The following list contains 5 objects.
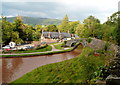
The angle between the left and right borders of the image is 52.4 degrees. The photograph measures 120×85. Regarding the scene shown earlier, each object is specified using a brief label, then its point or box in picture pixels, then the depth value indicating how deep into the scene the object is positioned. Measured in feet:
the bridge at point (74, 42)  121.27
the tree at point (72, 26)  273.83
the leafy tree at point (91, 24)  140.56
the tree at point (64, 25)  274.77
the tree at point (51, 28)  249.34
